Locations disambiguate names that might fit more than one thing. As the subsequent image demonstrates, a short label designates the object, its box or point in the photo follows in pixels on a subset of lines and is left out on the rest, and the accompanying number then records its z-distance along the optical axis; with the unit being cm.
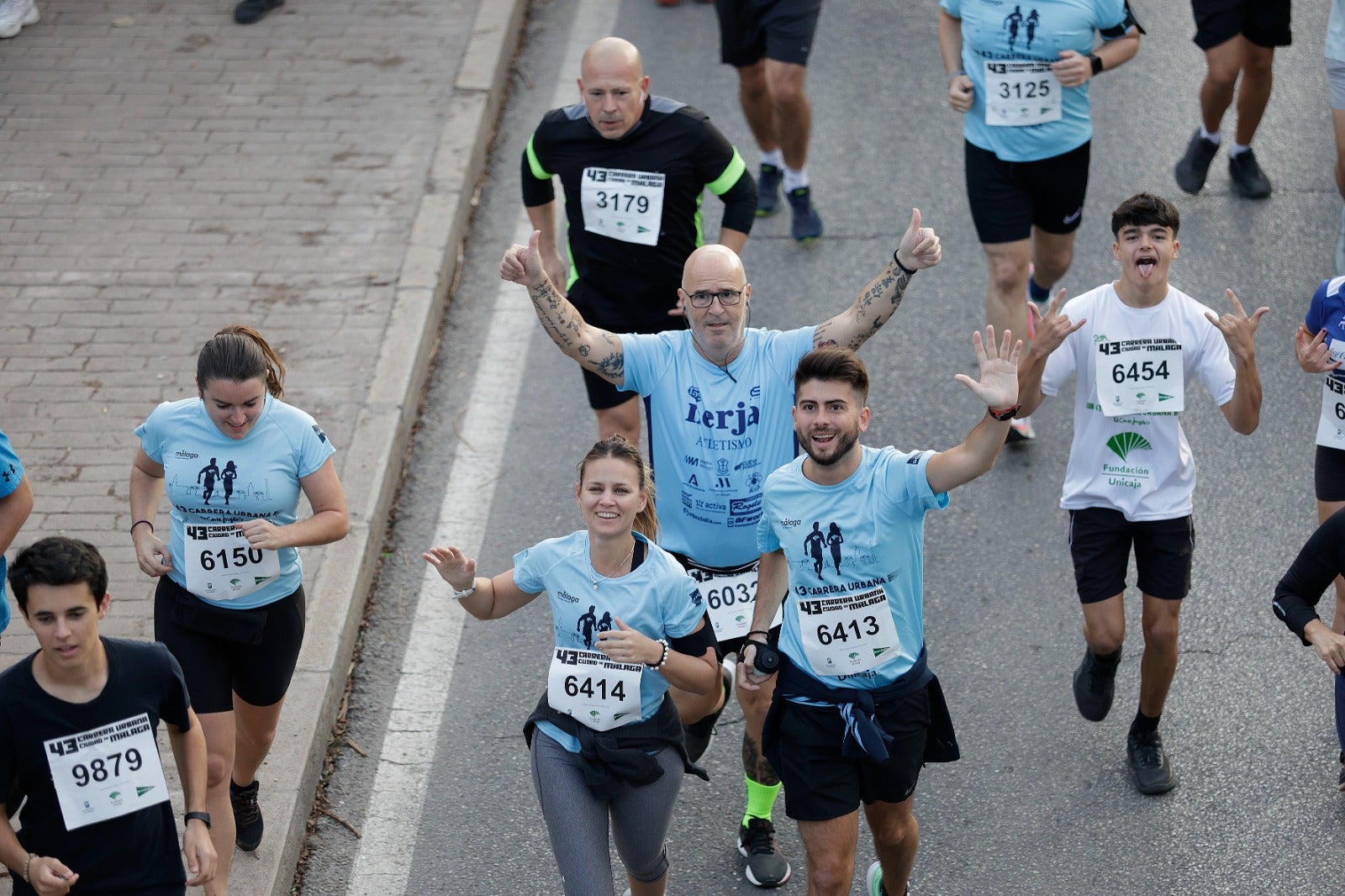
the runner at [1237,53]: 1705
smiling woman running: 890
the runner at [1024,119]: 1390
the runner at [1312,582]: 923
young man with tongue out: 1054
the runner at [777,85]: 1700
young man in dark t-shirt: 789
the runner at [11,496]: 955
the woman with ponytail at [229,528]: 950
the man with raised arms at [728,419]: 1012
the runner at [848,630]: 895
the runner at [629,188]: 1250
